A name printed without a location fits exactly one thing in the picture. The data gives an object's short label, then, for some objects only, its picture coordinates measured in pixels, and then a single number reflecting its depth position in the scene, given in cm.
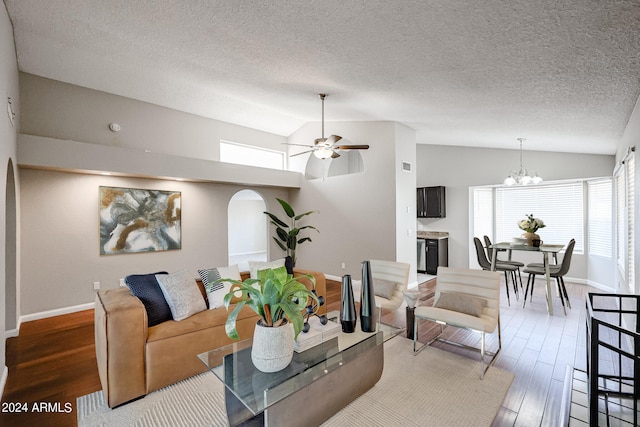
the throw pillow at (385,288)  345
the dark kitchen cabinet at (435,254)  695
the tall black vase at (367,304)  243
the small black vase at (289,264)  369
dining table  414
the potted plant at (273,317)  181
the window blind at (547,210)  586
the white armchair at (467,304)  271
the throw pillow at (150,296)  258
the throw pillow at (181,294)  270
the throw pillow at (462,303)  283
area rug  206
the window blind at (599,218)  526
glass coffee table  170
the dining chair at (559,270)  421
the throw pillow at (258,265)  340
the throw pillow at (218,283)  300
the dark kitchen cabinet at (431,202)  721
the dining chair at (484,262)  493
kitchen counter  715
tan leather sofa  219
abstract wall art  473
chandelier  542
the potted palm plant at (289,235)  526
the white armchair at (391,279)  332
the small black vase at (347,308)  240
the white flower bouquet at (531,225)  475
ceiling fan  427
